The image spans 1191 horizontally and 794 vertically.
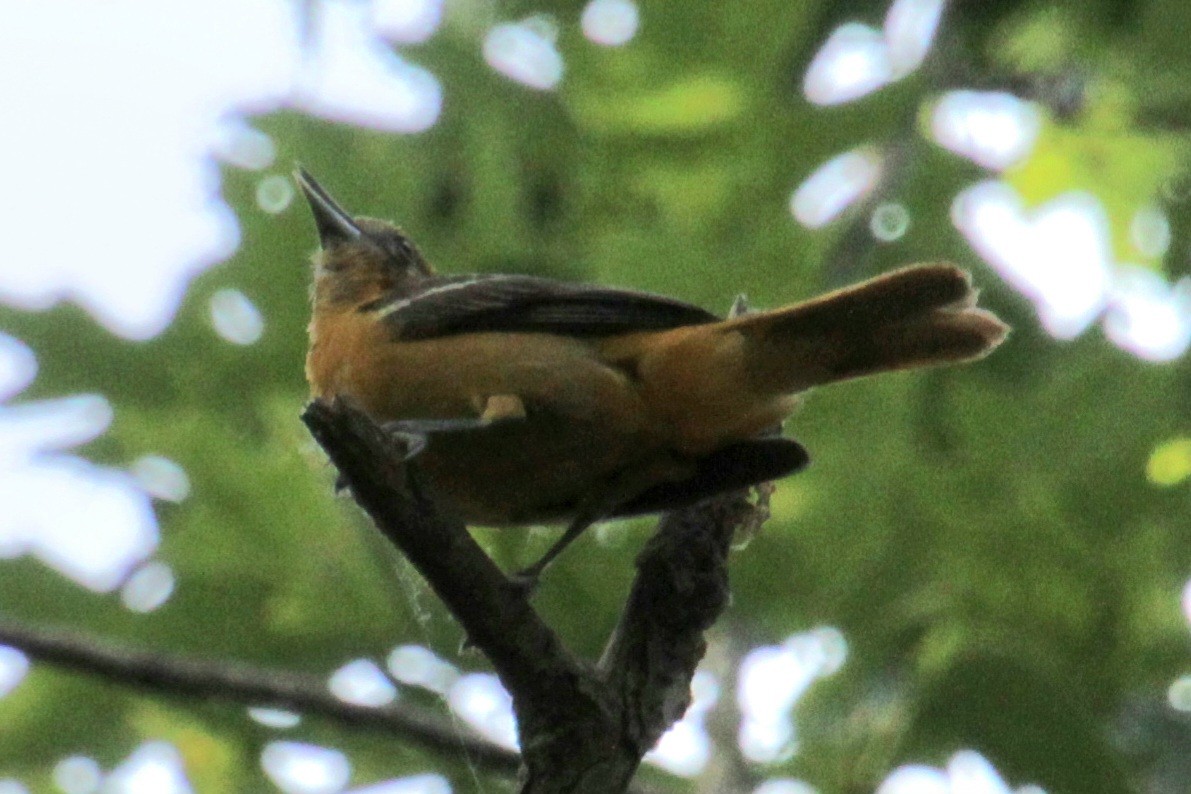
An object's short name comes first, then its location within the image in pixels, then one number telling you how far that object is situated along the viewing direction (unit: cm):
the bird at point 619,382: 812
